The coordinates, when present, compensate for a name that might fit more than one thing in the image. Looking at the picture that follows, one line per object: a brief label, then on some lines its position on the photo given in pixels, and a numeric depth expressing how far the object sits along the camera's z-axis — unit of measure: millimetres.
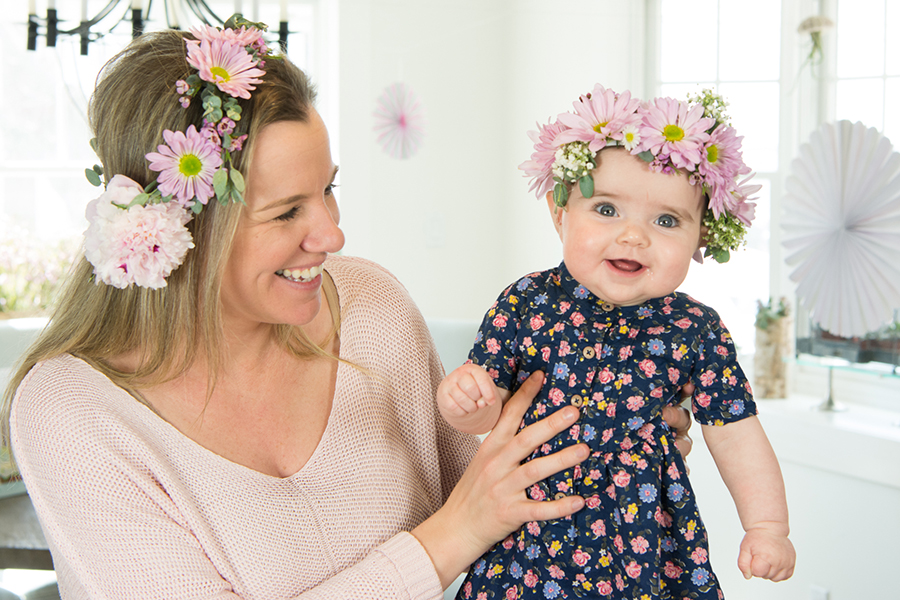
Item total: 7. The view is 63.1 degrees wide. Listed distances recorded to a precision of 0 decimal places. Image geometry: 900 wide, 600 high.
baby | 1070
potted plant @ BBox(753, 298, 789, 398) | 2586
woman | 1069
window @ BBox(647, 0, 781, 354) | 2709
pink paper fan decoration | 3781
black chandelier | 1912
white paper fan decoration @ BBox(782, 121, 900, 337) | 2090
